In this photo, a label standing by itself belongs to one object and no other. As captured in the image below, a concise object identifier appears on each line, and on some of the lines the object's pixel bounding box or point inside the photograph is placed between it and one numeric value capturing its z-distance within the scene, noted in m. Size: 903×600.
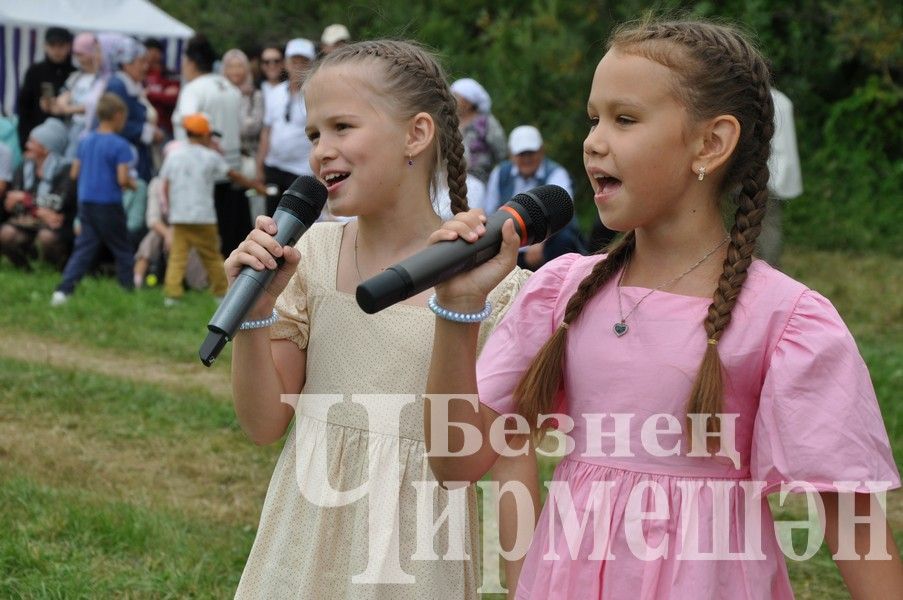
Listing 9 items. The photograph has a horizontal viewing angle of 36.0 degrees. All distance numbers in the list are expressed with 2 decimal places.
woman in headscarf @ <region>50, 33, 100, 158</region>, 12.55
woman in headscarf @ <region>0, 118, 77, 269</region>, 11.75
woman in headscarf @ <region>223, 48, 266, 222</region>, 12.14
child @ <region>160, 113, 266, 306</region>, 10.62
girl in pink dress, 2.23
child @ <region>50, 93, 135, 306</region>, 10.72
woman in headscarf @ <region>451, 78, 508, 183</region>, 9.42
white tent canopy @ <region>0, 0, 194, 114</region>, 14.45
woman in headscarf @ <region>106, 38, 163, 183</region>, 12.20
